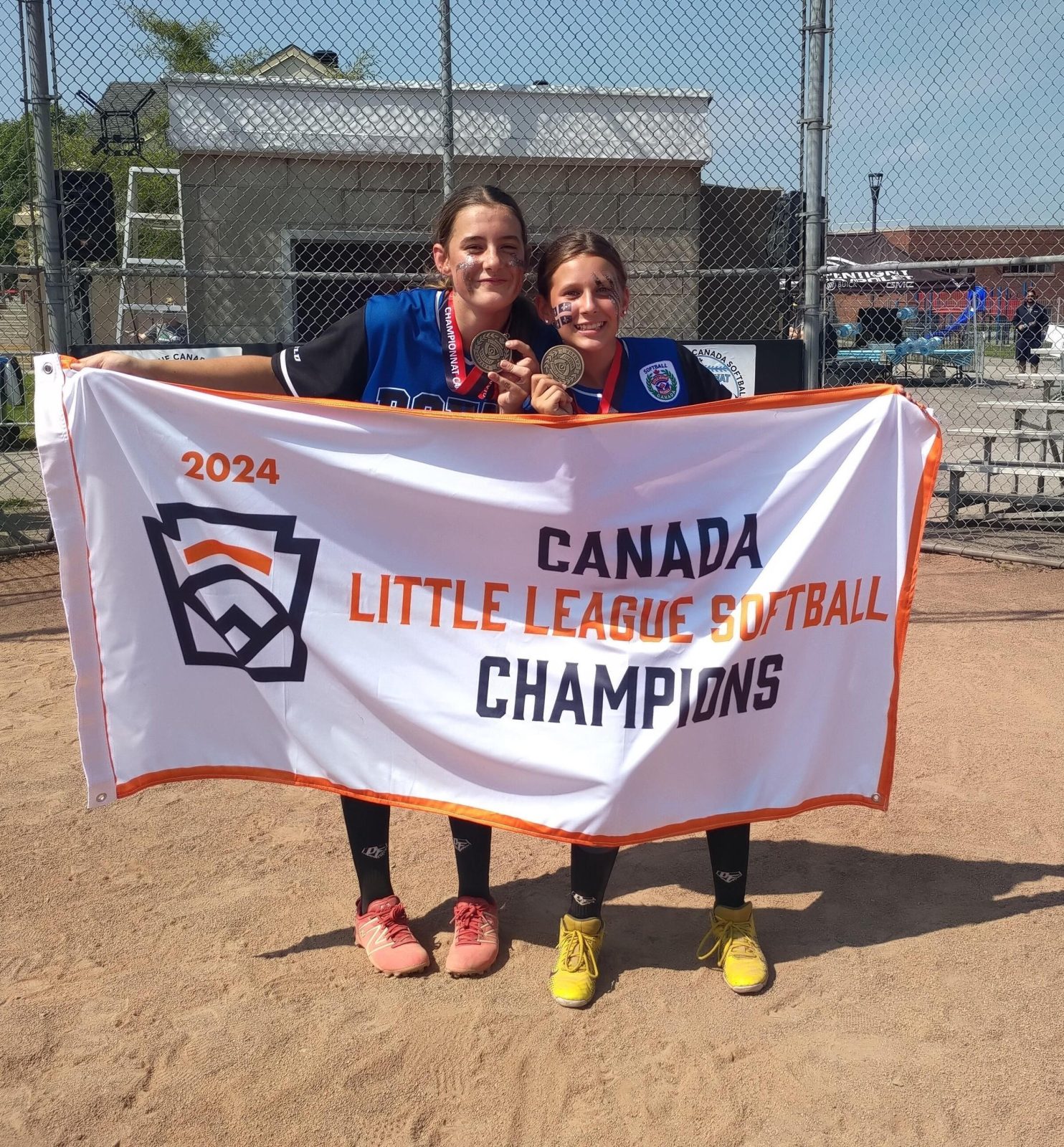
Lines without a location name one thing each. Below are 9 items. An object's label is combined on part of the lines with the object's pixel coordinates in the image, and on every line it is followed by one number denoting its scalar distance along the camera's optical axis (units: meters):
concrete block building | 8.90
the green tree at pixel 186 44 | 18.44
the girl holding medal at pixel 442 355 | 2.88
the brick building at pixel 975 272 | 21.27
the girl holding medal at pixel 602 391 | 2.89
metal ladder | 9.84
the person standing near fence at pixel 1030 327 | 17.11
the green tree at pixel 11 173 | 9.06
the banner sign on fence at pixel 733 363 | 7.40
